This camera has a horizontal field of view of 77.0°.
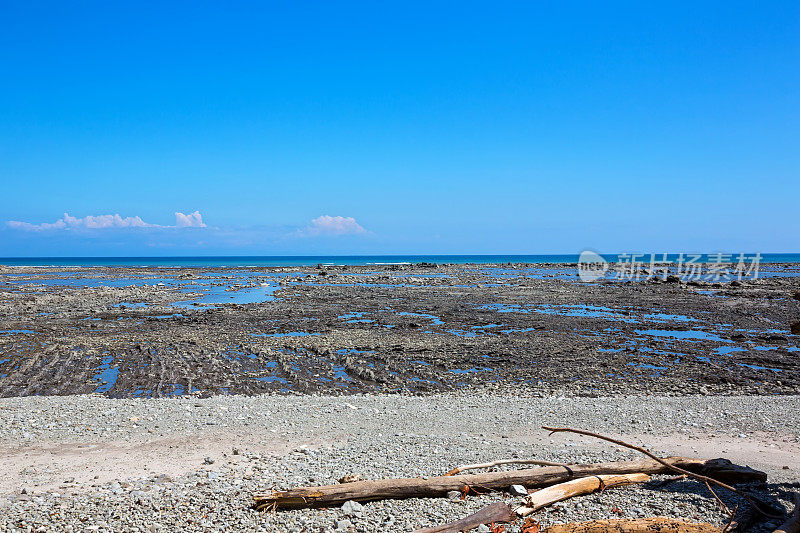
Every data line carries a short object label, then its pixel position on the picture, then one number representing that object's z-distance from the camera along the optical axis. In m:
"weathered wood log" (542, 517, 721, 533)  5.44
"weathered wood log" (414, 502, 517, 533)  5.68
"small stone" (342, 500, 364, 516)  6.15
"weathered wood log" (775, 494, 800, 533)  5.33
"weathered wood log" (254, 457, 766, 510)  6.27
